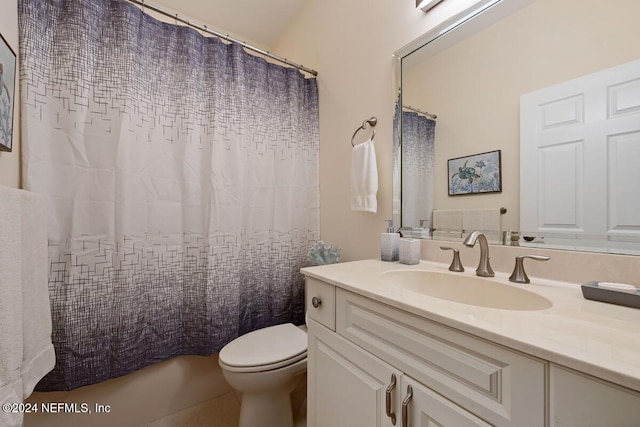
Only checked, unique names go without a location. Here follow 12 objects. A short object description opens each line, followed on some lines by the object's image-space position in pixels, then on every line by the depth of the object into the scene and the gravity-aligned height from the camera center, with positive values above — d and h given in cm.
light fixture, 110 +91
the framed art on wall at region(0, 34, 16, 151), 82 +42
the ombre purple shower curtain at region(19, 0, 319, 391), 109 +16
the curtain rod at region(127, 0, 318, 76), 125 +100
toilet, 111 -70
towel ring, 137 +49
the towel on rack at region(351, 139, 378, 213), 131 +18
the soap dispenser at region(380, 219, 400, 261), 115 -15
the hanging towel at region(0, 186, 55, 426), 64 -24
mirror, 71 +47
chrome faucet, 88 -17
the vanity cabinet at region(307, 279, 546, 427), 45 -37
